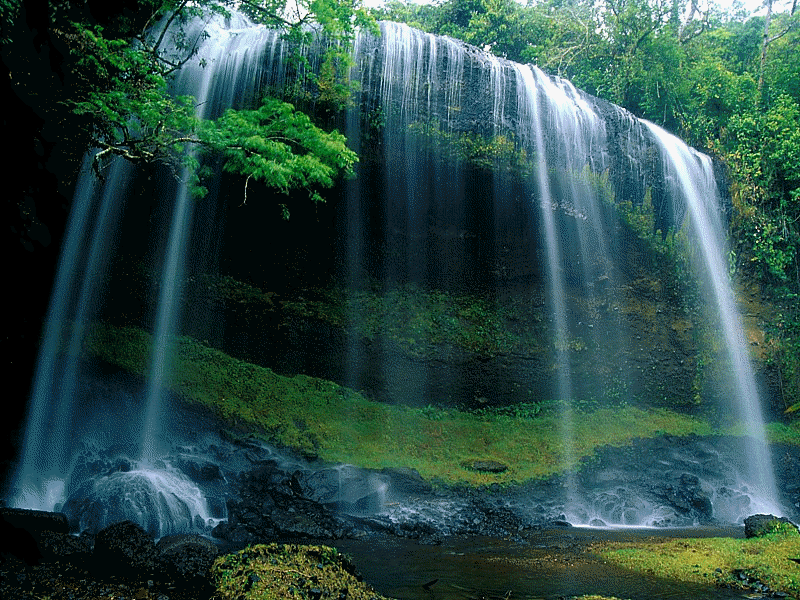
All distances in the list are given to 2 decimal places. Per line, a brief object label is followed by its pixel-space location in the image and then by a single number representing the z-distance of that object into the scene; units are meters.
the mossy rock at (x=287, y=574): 4.11
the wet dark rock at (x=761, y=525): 7.83
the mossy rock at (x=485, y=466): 11.55
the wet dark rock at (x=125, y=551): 5.72
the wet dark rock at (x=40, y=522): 6.27
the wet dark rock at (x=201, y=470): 10.00
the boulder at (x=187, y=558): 5.38
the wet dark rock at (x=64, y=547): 5.95
